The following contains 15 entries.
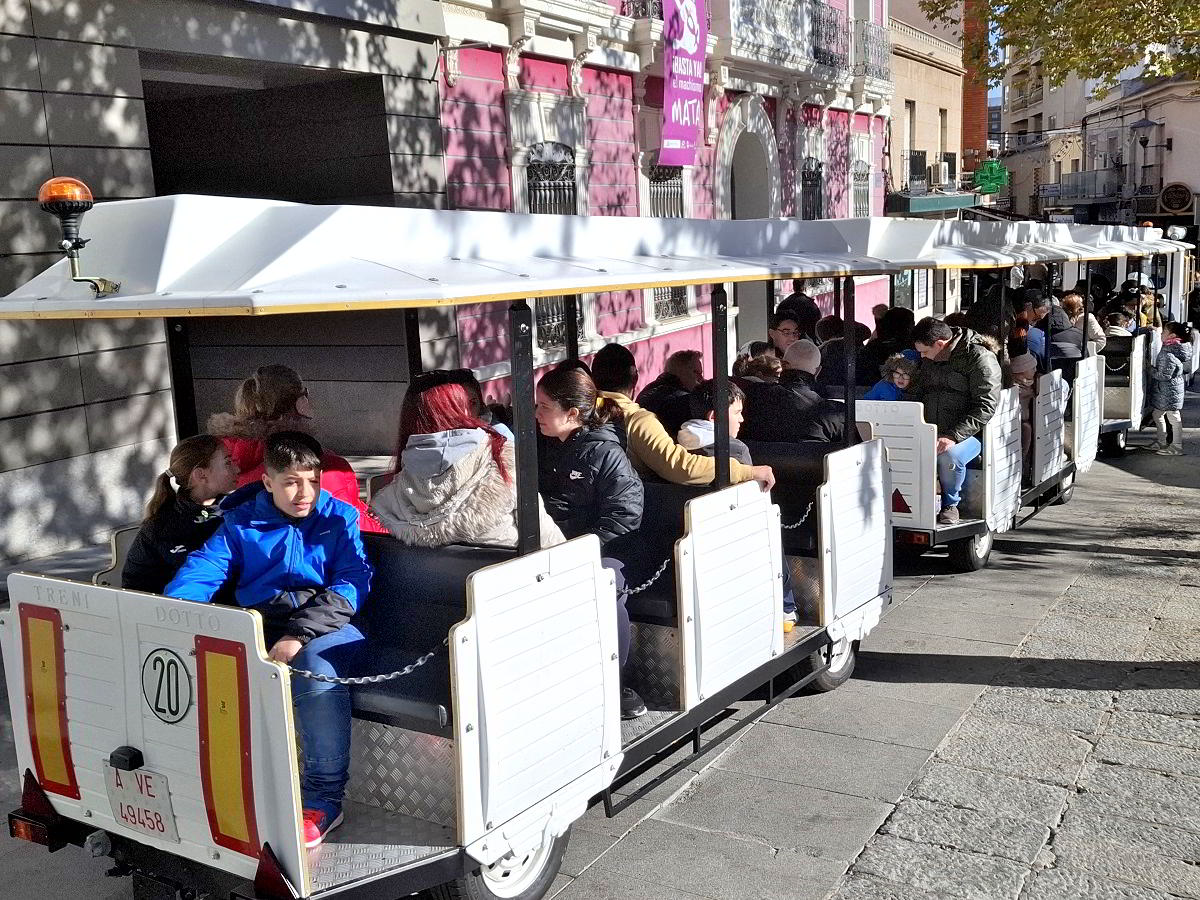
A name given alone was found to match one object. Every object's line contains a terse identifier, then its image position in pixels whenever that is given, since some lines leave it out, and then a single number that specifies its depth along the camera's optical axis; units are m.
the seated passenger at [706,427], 5.63
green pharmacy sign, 29.08
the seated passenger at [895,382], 8.27
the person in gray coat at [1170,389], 12.55
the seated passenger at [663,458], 5.41
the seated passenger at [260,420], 4.62
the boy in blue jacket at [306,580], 3.73
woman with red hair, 4.17
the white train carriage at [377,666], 3.37
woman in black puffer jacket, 4.85
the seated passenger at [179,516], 4.16
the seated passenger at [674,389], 6.43
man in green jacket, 7.98
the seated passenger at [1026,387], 9.09
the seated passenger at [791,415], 6.80
